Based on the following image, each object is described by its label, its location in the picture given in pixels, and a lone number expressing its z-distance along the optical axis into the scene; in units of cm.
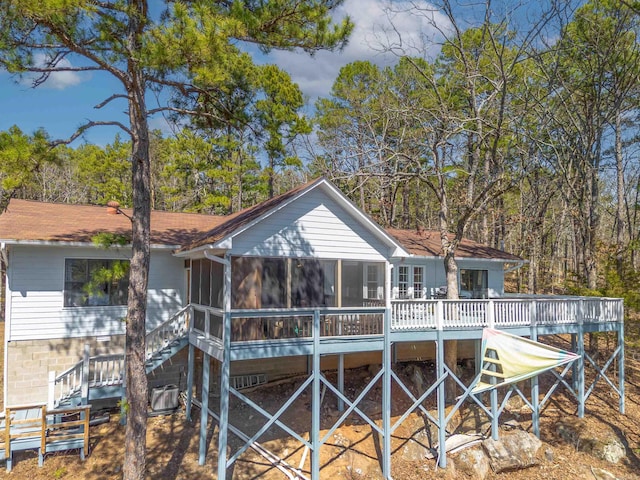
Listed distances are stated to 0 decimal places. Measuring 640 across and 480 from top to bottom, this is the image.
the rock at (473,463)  1133
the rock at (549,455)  1190
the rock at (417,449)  1183
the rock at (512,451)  1151
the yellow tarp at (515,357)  1091
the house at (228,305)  1018
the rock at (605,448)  1199
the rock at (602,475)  1116
